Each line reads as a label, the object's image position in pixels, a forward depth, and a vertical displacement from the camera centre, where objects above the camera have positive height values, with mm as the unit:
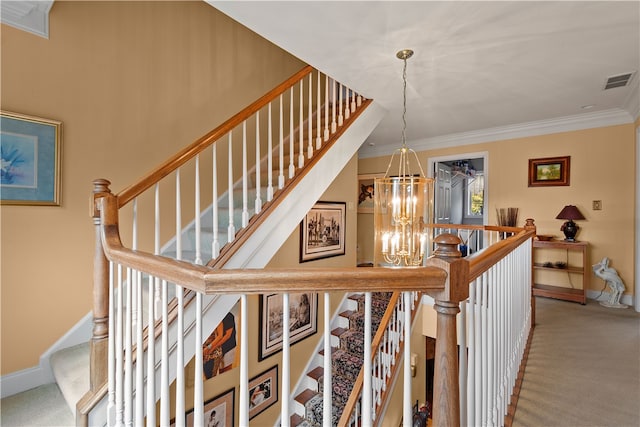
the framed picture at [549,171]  4125 +596
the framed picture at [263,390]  3180 -1892
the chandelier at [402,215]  2561 -17
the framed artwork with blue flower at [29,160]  1945 +340
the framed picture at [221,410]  2857 -1875
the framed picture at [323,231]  3872 -245
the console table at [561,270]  3764 -709
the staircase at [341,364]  3570 -1915
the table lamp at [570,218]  3889 -49
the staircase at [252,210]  1841 +20
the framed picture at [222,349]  2834 -1298
